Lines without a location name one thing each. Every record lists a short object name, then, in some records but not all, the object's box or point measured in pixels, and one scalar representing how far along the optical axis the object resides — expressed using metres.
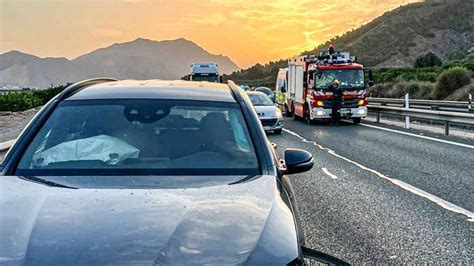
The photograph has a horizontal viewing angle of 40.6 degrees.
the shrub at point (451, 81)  46.16
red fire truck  27.05
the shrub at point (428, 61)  86.12
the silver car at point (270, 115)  22.28
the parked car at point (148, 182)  2.59
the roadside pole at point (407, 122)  23.35
